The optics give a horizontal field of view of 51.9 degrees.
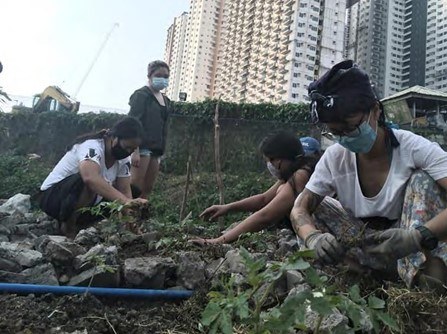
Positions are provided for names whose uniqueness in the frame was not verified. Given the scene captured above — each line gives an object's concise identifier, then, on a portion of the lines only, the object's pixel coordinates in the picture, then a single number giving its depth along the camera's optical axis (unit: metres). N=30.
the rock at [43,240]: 2.04
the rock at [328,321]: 1.25
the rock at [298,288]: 1.51
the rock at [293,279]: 1.65
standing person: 4.02
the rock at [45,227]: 3.06
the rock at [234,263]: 1.85
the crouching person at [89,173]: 2.95
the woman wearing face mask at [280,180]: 2.54
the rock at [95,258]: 1.81
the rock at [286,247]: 2.37
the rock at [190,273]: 1.87
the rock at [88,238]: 2.40
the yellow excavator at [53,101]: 14.31
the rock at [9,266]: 1.82
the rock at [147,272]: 1.84
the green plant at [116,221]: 2.42
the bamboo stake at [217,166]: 4.52
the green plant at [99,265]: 1.73
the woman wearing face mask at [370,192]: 1.57
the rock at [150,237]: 2.44
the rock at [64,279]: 1.81
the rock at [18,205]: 3.74
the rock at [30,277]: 1.74
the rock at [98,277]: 1.75
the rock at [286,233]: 2.96
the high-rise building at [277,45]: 45.97
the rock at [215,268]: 1.88
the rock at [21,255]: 1.85
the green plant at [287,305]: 1.01
